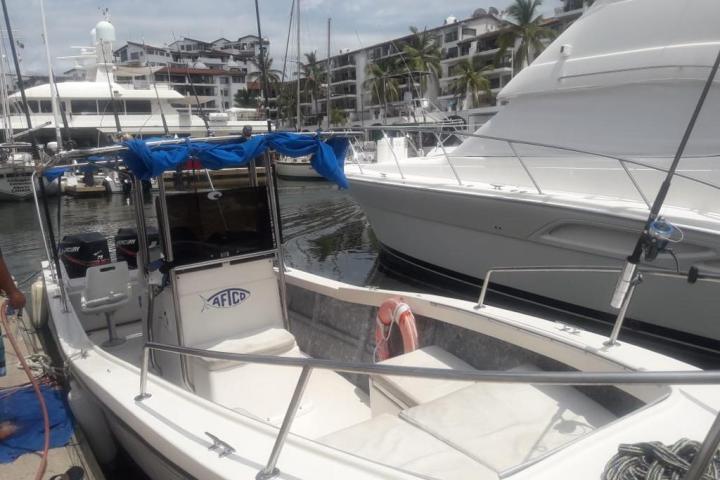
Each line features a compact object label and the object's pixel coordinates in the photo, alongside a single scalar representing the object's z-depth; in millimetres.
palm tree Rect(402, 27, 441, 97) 45688
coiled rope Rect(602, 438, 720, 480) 1756
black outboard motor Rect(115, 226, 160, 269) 6762
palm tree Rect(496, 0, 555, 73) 34281
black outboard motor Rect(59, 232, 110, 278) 6438
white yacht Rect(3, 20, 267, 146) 28172
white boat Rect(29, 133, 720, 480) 2225
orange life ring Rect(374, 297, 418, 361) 4004
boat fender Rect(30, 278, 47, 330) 6559
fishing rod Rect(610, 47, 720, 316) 3062
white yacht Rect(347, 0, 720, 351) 5785
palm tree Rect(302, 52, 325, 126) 53625
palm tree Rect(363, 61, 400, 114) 47469
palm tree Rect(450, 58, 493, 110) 42341
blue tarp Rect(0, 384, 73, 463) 3678
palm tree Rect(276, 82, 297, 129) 47044
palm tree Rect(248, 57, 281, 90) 51669
